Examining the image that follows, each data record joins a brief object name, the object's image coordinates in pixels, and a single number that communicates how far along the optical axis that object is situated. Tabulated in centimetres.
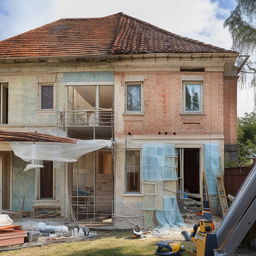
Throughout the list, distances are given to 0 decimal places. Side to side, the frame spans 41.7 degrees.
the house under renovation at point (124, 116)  1302
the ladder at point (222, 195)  1234
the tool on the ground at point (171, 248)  770
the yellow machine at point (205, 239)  637
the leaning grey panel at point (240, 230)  577
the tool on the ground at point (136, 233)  1088
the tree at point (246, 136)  3014
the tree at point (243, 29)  1827
